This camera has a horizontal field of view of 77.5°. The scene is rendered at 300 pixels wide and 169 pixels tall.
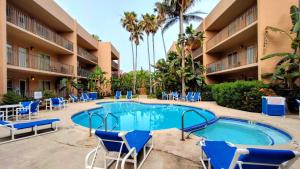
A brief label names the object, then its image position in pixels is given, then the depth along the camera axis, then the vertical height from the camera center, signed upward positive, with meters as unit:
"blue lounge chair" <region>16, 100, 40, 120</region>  10.06 -1.36
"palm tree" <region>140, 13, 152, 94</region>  30.17 +10.09
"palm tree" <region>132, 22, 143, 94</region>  31.11 +8.44
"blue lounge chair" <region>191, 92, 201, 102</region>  18.68 -1.24
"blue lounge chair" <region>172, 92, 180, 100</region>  20.41 -1.24
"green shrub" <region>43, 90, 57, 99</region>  15.27 -0.78
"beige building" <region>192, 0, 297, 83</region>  12.88 +4.20
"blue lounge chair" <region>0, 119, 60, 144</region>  6.11 -1.39
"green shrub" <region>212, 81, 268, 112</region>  11.52 -0.74
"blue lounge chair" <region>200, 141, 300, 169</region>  2.42 -1.05
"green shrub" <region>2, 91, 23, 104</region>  11.17 -0.82
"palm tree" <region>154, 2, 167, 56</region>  21.55 +9.11
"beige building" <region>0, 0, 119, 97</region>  12.79 +3.70
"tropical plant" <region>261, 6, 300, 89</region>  10.95 +1.13
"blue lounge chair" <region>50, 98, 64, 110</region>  13.92 -1.38
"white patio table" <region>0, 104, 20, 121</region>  9.67 -1.18
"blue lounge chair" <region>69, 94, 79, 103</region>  19.26 -1.50
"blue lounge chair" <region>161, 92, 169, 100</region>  21.99 -1.38
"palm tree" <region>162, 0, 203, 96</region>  20.17 +8.23
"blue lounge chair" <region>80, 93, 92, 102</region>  20.67 -1.40
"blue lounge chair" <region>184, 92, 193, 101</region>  18.85 -1.25
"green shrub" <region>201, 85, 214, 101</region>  19.22 -1.02
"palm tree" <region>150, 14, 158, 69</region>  30.23 +9.90
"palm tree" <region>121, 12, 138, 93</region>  30.42 +10.43
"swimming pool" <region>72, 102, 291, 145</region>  7.29 -2.12
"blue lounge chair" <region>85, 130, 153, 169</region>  3.62 -1.26
